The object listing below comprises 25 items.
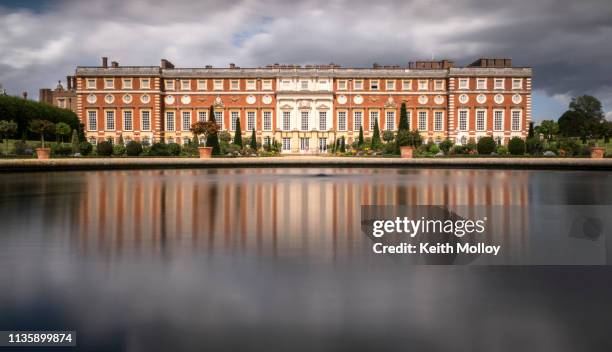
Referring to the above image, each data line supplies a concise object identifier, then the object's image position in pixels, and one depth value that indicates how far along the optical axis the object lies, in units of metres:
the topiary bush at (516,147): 35.47
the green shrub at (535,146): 35.99
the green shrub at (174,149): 36.88
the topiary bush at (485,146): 36.31
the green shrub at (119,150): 37.19
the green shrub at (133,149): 36.58
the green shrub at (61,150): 36.13
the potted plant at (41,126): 40.12
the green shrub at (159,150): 36.09
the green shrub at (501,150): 36.65
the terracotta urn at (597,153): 30.91
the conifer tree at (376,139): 43.07
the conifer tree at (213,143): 38.15
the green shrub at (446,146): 38.12
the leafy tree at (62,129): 46.58
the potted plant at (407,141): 33.81
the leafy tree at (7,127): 39.59
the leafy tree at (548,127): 57.88
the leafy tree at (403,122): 44.33
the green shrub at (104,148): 35.97
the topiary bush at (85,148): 36.16
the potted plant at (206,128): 39.91
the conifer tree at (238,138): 45.79
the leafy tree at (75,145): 36.25
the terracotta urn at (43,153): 30.83
